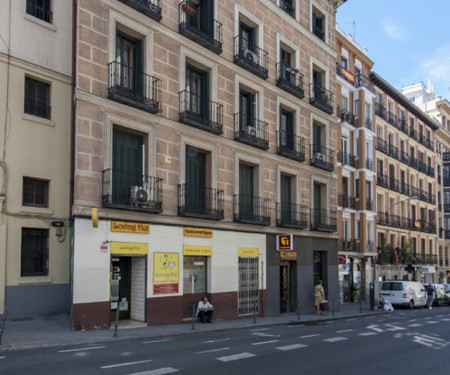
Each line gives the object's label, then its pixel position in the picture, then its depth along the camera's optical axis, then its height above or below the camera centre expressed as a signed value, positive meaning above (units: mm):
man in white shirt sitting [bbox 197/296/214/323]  19859 -2755
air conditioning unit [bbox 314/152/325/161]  28781 +4583
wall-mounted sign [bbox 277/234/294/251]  24281 -177
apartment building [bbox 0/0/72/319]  17453 +2856
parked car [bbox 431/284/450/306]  38188 -4213
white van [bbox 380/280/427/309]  32625 -3466
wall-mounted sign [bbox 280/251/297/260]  25453 -834
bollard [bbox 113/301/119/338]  15141 -2704
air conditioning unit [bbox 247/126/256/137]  24056 +5001
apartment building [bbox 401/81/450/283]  60969 +7888
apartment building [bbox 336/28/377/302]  38031 +5030
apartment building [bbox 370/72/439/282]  44188 +5078
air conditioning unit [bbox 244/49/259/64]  24088 +8563
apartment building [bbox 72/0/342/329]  17484 +3221
